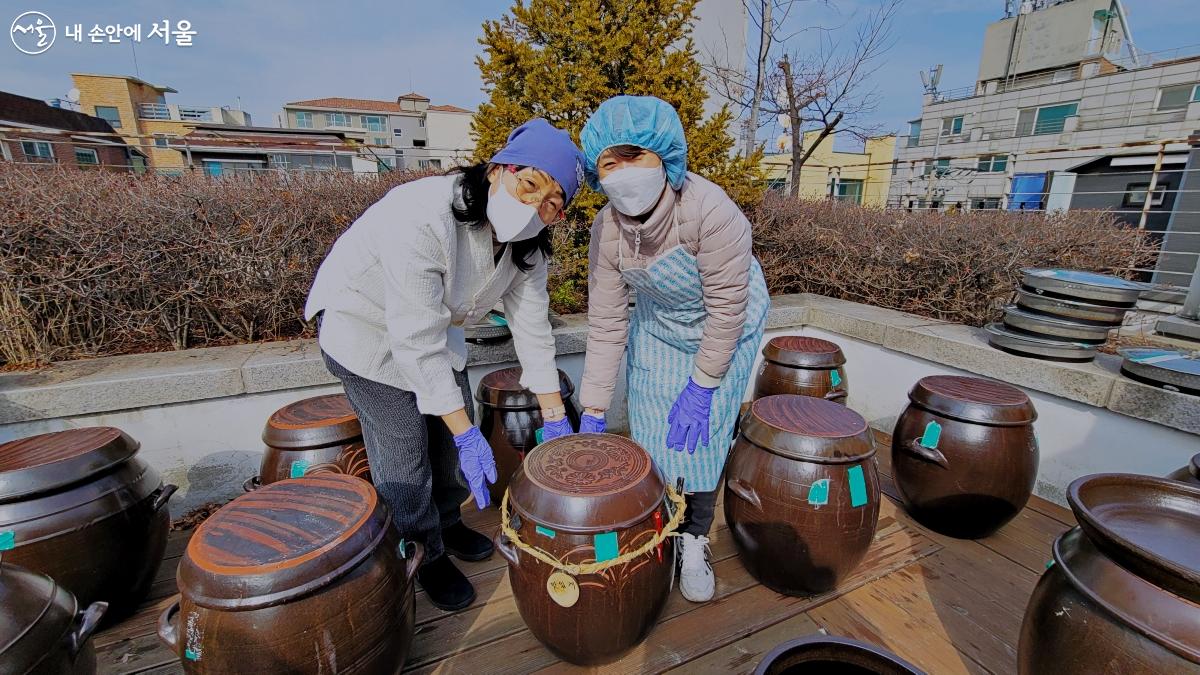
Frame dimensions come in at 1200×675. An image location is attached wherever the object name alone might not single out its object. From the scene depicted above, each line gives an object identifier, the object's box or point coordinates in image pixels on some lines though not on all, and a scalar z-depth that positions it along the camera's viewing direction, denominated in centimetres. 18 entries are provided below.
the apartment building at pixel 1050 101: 1723
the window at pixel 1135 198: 958
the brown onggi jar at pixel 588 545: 154
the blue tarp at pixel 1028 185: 1466
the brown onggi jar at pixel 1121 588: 114
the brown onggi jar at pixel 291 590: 129
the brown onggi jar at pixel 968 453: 234
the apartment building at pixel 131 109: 3647
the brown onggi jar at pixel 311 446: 213
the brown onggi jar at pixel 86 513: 168
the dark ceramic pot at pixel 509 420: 259
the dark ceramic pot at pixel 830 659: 114
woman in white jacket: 164
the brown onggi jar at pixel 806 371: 306
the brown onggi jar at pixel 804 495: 195
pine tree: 379
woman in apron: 175
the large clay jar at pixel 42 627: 114
